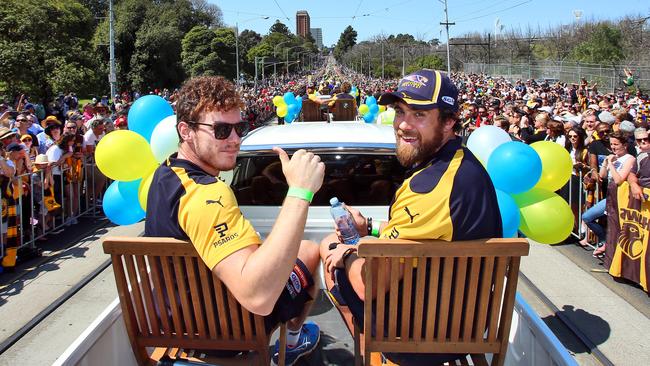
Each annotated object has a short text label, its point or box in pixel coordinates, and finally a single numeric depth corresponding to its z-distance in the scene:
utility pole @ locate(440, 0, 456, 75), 36.28
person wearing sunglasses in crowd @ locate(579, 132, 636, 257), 5.85
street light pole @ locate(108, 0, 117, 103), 21.81
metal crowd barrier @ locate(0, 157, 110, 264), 6.73
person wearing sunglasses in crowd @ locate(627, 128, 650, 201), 5.59
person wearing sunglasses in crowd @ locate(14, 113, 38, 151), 8.53
